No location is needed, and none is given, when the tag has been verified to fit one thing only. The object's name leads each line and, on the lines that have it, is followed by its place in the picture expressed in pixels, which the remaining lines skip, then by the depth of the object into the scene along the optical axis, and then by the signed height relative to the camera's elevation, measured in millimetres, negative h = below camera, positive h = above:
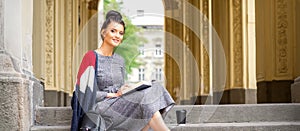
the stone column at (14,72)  4250 -35
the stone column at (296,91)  5742 -278
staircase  4793 -468
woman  4156 -219
